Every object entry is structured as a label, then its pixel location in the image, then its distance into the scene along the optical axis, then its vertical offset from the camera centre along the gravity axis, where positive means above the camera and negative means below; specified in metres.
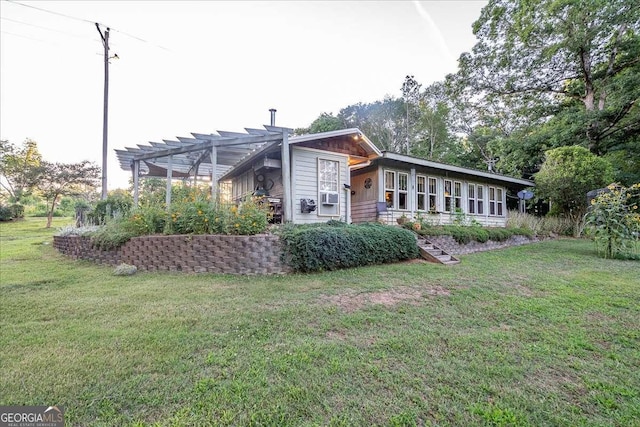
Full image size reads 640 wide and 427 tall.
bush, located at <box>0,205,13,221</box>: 18.11 +0.49
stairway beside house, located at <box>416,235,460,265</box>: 7.11 -0.92
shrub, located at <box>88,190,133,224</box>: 9.94 +0.52
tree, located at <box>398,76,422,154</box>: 23.98 +10.60
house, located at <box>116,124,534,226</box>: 7.98 +1.83
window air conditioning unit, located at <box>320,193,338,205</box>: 9.15 +0.75
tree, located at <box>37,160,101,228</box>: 17.42 +2.80
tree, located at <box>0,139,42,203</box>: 17.80 +3.39
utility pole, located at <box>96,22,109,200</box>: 10.73 +4.30
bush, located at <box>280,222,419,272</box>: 5.49 -0.55
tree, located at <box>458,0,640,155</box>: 13.99 +9.31
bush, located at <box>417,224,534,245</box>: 8.81 -0.42
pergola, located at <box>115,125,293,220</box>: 7.19 +2.16
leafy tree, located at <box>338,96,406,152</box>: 24.98 +9.11
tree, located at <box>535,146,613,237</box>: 11.92 +1.94
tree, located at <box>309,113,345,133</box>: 23.78 +8.55
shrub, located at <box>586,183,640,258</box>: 7.21 -0.09
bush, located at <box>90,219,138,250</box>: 6.48 -0.36
